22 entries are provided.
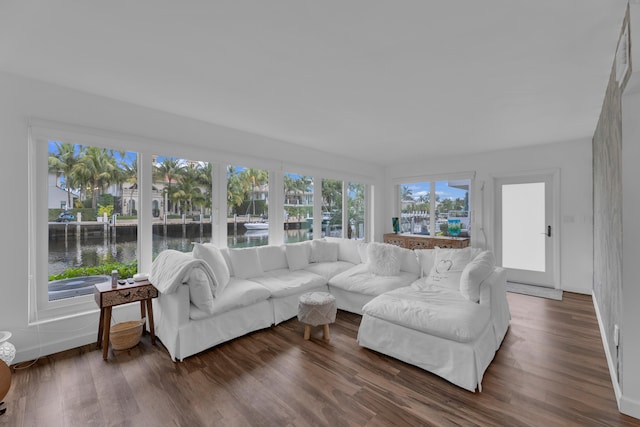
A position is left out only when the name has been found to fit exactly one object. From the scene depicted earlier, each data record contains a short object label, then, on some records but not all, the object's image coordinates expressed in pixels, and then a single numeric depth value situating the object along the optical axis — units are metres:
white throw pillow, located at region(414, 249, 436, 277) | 3.62
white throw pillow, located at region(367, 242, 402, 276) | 3.71
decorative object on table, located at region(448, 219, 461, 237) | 5.59
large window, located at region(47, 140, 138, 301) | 2.72
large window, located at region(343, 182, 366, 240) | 6.02
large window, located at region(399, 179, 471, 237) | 5.59
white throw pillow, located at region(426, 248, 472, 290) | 2.96
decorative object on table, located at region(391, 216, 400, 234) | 6.41
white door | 4.66
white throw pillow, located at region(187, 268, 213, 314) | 2.54
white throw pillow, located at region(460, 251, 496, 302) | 2.52
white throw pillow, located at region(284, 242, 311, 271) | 4.08
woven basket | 2.60
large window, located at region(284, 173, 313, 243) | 4.76
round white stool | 2.81
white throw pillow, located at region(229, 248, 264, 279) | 3.51
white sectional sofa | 2.23
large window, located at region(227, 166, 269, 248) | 4.00
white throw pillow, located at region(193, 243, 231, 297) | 2.97
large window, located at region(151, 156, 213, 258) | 3.34
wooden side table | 2.50
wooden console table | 5.26
